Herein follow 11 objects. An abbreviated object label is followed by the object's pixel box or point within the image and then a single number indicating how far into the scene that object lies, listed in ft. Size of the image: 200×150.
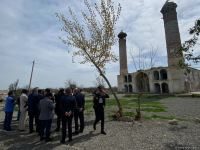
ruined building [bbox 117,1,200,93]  113.72
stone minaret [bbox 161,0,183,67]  112.35
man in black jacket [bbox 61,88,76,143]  16.38
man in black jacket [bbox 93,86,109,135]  19.11
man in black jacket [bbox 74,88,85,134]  19.55
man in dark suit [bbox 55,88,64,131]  20.08
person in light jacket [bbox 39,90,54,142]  17.05
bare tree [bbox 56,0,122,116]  29.57
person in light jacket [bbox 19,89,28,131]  21.49
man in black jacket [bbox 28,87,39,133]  20.23
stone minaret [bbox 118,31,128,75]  150.50
